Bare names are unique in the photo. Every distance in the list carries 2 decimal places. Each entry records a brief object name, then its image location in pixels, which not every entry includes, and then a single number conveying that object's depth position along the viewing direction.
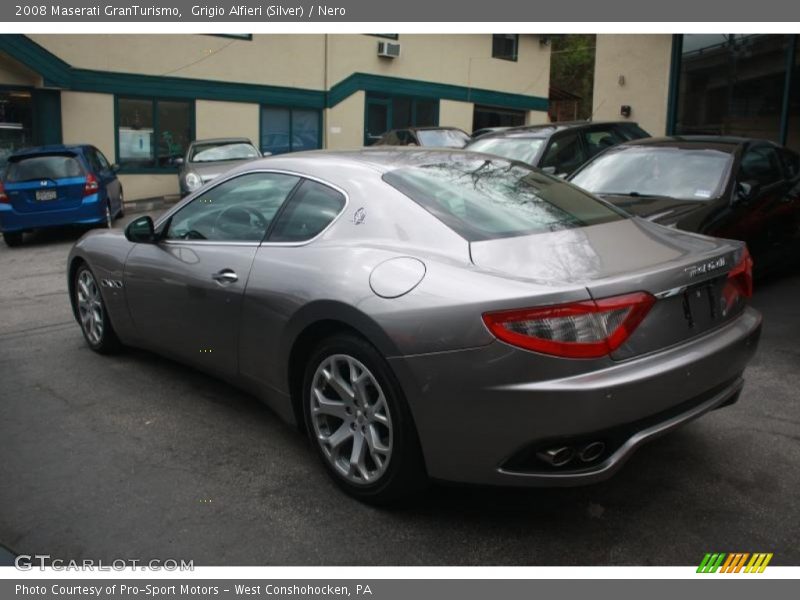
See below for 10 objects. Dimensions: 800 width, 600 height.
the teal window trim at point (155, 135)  18.38
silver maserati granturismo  2.85
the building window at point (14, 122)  16.80
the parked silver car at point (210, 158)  13.70
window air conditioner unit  22.70
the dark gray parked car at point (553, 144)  9.37
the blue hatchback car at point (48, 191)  12.34
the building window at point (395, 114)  23.34
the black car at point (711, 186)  6.45
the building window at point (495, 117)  26.13
